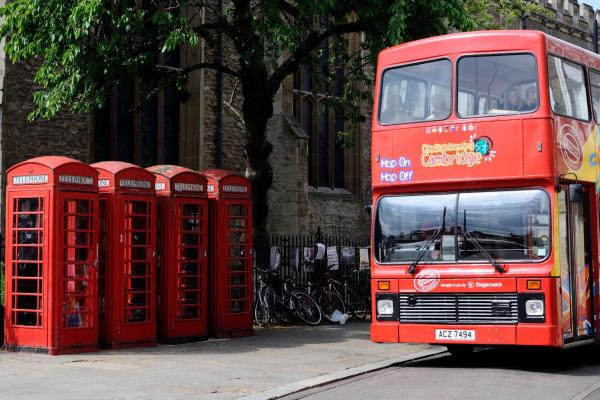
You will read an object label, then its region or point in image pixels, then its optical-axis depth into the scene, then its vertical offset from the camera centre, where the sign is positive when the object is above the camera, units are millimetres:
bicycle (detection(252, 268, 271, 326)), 18625 -774
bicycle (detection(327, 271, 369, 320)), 20203 -697
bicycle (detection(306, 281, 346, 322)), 19875 -674
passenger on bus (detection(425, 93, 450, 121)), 12570 +1952
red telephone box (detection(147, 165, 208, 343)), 14938 +218
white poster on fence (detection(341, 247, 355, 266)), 21969 +190
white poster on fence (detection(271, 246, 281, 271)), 19508 +172
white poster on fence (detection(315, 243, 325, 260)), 20922 +252
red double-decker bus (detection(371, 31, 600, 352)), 11797 +836
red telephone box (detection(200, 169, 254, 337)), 15922 +205
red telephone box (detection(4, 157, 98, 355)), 13156 +178
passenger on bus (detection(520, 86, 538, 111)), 11969 +1925
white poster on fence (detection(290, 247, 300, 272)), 20641 +135
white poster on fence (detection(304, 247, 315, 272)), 20812 +131
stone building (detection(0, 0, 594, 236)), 20047 +3096
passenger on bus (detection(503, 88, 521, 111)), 12078 +1939
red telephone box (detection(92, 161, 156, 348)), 13953 +174
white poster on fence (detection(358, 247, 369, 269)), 22328 +142
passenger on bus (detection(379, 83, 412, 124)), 12930 +2016
